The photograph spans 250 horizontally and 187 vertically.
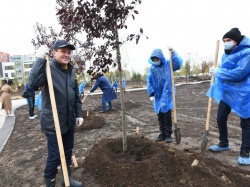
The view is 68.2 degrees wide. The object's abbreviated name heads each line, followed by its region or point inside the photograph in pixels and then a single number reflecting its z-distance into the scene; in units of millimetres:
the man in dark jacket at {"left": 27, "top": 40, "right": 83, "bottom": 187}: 2232
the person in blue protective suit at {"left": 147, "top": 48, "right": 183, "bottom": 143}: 3729
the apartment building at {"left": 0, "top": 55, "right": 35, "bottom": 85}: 63181
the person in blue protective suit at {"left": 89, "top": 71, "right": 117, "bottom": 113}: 7898
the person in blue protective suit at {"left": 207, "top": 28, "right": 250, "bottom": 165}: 2844
